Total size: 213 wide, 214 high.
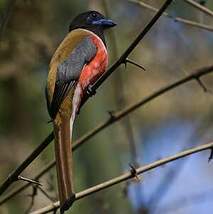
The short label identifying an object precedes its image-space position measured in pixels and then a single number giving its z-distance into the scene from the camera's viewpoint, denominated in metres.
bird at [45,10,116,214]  6.89
